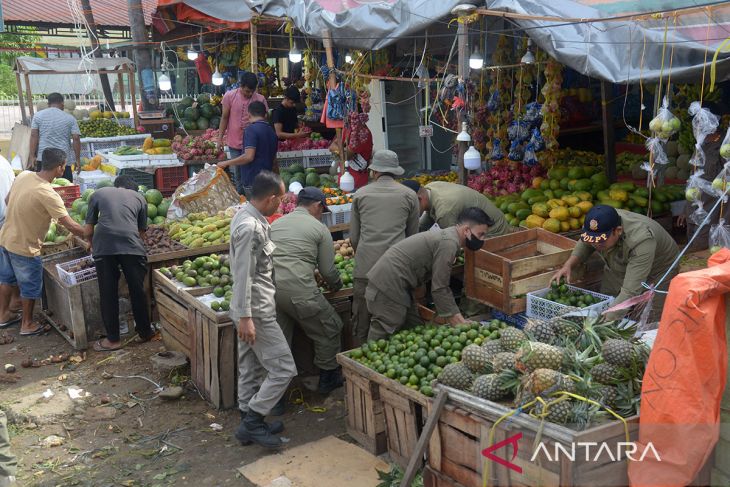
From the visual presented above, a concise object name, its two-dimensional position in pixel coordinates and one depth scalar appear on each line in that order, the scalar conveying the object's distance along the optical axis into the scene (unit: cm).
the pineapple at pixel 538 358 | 411
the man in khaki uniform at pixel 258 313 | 528
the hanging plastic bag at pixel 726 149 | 468
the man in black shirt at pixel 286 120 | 1204
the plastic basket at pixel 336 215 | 919
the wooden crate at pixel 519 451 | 362
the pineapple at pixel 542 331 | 457
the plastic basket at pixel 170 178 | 1195
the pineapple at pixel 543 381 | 390
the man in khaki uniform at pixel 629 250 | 536
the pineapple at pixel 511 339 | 455
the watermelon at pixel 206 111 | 1459
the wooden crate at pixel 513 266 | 602
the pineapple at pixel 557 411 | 376
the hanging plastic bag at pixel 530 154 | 852
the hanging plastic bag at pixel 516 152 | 873
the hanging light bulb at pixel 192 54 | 1514
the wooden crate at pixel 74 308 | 781
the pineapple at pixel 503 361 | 425
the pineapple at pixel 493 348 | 458
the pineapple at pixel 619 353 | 409
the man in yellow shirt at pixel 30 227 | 780
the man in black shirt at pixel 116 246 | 749
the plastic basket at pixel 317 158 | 1180
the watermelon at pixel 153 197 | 976
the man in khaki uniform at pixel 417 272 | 573
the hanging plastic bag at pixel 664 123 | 549
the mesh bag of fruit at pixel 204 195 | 940
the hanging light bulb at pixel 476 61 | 791
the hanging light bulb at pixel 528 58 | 818
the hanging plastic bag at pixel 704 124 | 515
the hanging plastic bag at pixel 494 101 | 901
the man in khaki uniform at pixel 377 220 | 659
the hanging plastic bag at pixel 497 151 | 914
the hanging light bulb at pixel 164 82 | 1488
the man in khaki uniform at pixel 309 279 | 613
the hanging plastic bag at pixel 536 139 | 846
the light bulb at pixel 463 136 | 755
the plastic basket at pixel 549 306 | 555
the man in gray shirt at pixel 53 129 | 1222
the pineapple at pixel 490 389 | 414
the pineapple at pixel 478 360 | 447
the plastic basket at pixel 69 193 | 1070
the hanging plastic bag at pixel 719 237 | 492
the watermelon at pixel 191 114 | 1444
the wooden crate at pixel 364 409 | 540
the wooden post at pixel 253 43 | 1155
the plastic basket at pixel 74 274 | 790
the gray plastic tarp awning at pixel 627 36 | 547
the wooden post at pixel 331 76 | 920
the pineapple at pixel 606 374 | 406
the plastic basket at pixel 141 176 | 1173
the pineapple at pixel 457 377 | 445
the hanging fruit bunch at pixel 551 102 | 808
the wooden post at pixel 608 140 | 843
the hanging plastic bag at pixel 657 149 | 561
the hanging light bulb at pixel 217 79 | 1422
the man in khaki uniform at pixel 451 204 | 698
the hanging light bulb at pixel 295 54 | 1129
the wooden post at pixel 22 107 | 1524
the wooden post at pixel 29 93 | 1418
